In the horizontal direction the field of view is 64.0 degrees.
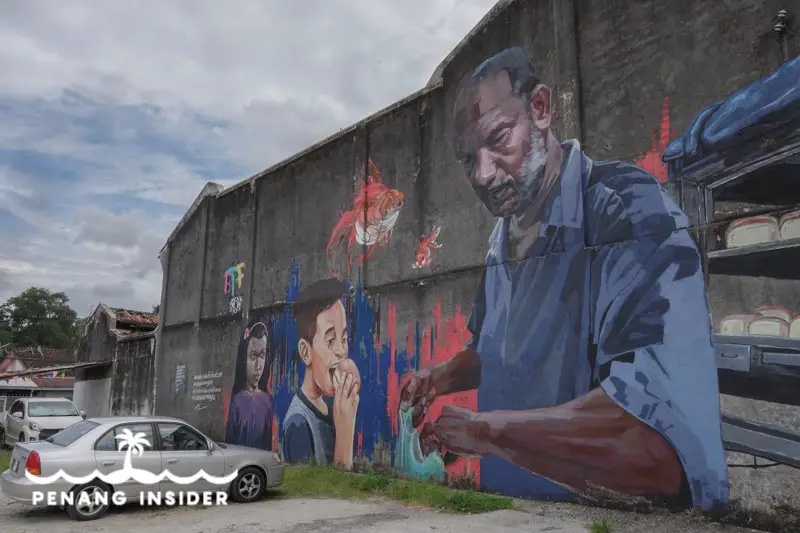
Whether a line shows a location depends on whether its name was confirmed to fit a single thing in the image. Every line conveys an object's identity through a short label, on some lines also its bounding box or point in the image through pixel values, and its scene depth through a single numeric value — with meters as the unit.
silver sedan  8.24
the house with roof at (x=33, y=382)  40.19
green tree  74.38
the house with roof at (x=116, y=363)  20.70
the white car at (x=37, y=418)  16.73
